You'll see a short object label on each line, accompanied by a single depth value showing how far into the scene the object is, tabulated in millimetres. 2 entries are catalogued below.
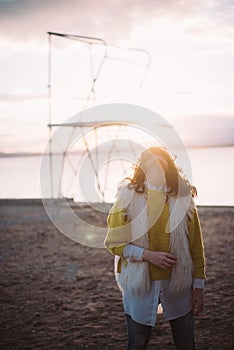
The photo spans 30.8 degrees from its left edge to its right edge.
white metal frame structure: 9609
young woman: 2428
